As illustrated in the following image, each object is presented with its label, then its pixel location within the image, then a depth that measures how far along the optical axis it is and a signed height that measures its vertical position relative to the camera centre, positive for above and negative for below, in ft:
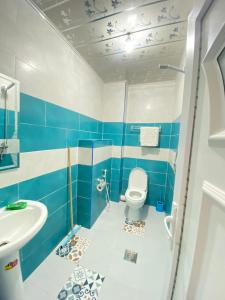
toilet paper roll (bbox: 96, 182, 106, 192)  6.98 -2.49
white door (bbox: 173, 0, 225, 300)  1.28 -0.38
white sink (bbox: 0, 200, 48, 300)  2.94 -2.35
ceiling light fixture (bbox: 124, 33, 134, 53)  4.83 +3.55
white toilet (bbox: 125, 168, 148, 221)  6.99 -2.97
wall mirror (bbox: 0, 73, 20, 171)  3.31 +0.25
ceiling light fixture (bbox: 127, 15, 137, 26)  3.96 +3.52
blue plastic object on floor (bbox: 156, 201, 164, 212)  8.26 -3.91
